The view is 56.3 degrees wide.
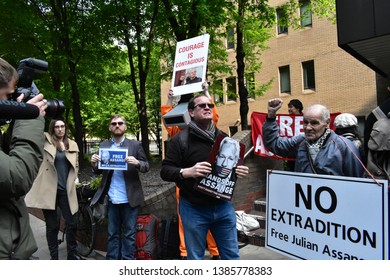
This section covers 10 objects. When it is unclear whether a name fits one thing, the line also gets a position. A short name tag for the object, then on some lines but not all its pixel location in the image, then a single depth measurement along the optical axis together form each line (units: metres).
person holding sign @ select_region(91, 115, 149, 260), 4.77
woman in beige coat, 4.90
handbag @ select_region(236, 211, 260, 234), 5.80
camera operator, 1.76
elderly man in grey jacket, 2.93
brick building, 19.80
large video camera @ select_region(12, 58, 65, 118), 1.99
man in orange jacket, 4.88
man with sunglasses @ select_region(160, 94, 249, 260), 3.28
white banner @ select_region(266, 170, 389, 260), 2.36
